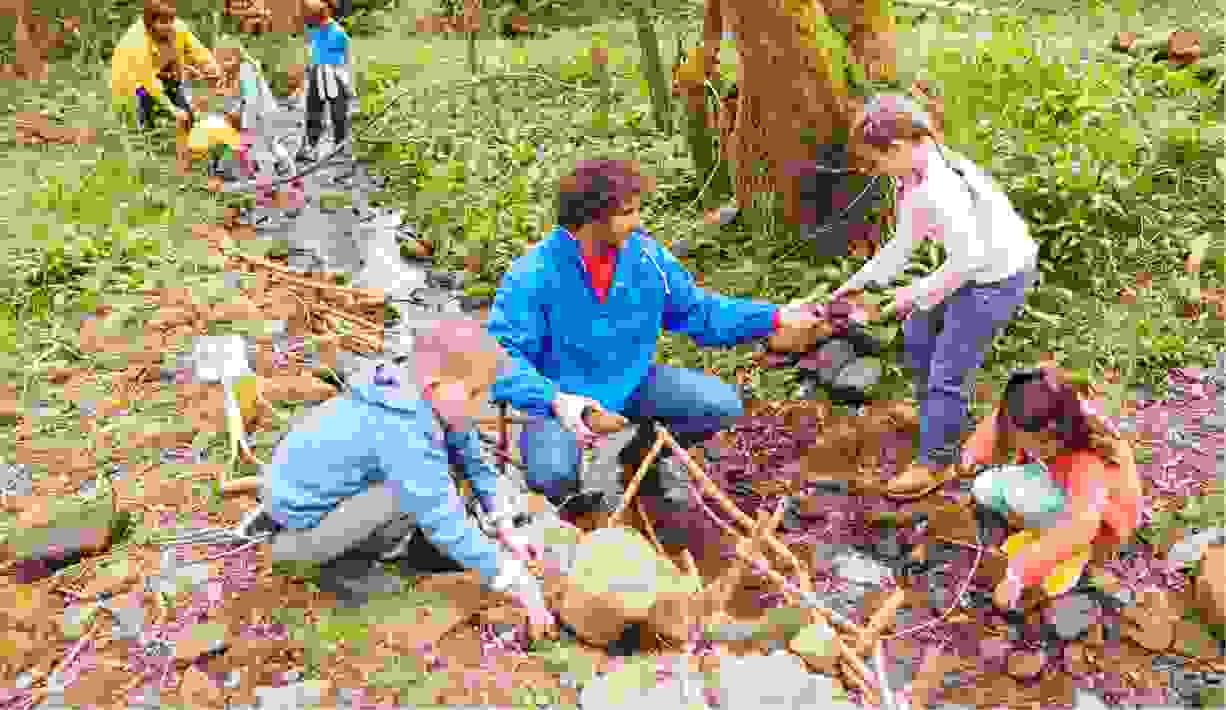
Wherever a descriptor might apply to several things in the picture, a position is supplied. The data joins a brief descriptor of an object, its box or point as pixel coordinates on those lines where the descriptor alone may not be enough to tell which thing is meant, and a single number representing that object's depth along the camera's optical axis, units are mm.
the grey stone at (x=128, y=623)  2904
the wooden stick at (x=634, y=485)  3350
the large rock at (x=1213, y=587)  2840
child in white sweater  3172
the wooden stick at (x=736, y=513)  3180
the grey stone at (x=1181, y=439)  3785
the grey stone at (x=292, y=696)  2637
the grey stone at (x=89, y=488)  3674
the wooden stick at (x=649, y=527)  3518
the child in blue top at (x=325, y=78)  7750
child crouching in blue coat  2682
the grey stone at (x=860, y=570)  3506
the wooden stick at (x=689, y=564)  3171
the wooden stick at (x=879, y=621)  2832
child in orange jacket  2807
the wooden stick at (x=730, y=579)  3062
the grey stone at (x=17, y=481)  3736
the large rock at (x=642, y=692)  2553
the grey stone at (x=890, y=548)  3604
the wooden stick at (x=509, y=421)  3687
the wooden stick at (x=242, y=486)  3561
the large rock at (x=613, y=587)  2799
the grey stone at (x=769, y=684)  2588
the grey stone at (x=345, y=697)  2635
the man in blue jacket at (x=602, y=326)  3207
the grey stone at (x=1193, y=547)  3211
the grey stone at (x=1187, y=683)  2834
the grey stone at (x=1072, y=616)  2943
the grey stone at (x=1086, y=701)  2811
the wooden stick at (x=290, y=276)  5699
